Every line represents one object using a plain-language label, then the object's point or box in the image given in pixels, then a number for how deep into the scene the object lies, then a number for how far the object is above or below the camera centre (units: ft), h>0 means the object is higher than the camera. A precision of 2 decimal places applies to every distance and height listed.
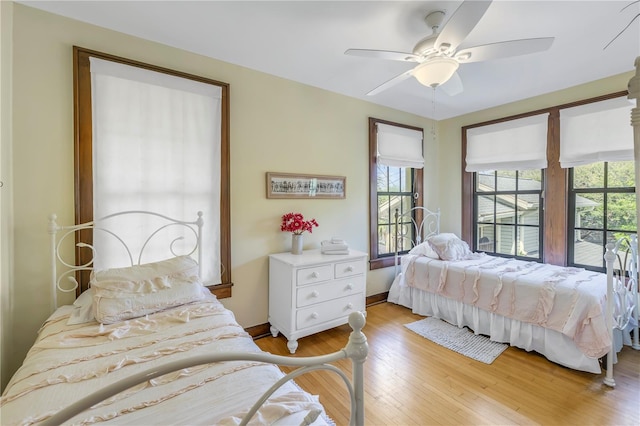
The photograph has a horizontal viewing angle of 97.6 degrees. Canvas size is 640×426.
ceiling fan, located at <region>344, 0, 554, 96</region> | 5.02 +3.15
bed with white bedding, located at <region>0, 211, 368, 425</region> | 2.77 -2.05
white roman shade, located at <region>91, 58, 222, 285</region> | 6.54 +1.55
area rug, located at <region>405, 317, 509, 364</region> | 7.84 -4.00
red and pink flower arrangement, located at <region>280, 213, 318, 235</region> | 9.04 -0.45
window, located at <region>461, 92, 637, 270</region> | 9.03 +0.73
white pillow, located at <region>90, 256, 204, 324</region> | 5.16 -1.56
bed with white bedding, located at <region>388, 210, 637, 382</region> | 6.88 -2.66
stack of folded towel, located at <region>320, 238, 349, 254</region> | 9.09 -1.24
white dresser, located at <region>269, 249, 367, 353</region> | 7.98 -2.46
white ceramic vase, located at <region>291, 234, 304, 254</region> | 8.99 -1.06
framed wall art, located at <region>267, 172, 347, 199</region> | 9.13 +0.85
